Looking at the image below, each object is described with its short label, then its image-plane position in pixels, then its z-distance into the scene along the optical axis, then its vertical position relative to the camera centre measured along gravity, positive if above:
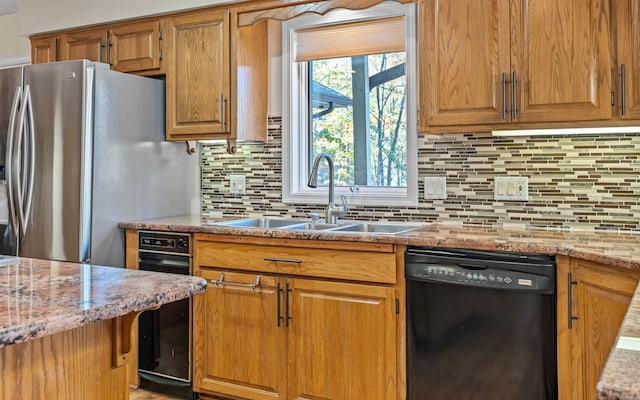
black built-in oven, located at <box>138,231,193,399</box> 2.75 -0.65
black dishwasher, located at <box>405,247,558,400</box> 2.00 -0.46
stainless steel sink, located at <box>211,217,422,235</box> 2.81 -0.10
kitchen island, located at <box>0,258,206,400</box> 1.03 -0.22
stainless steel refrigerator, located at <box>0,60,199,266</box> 2.83 +0.26
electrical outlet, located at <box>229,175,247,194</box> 3.38 +0.14
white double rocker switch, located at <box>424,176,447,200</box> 2.81 +0.10
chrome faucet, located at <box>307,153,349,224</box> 2.94 -0.01
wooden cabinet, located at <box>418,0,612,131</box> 2.20 +0.63
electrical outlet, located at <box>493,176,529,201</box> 2.62 +0.09
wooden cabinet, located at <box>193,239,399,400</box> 2.29 -0.60
